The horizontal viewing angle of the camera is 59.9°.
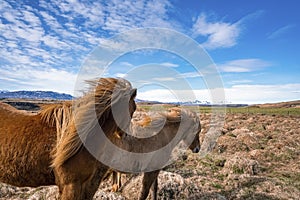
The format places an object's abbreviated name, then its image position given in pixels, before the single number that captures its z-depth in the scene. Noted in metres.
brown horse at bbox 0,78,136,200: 3.08
